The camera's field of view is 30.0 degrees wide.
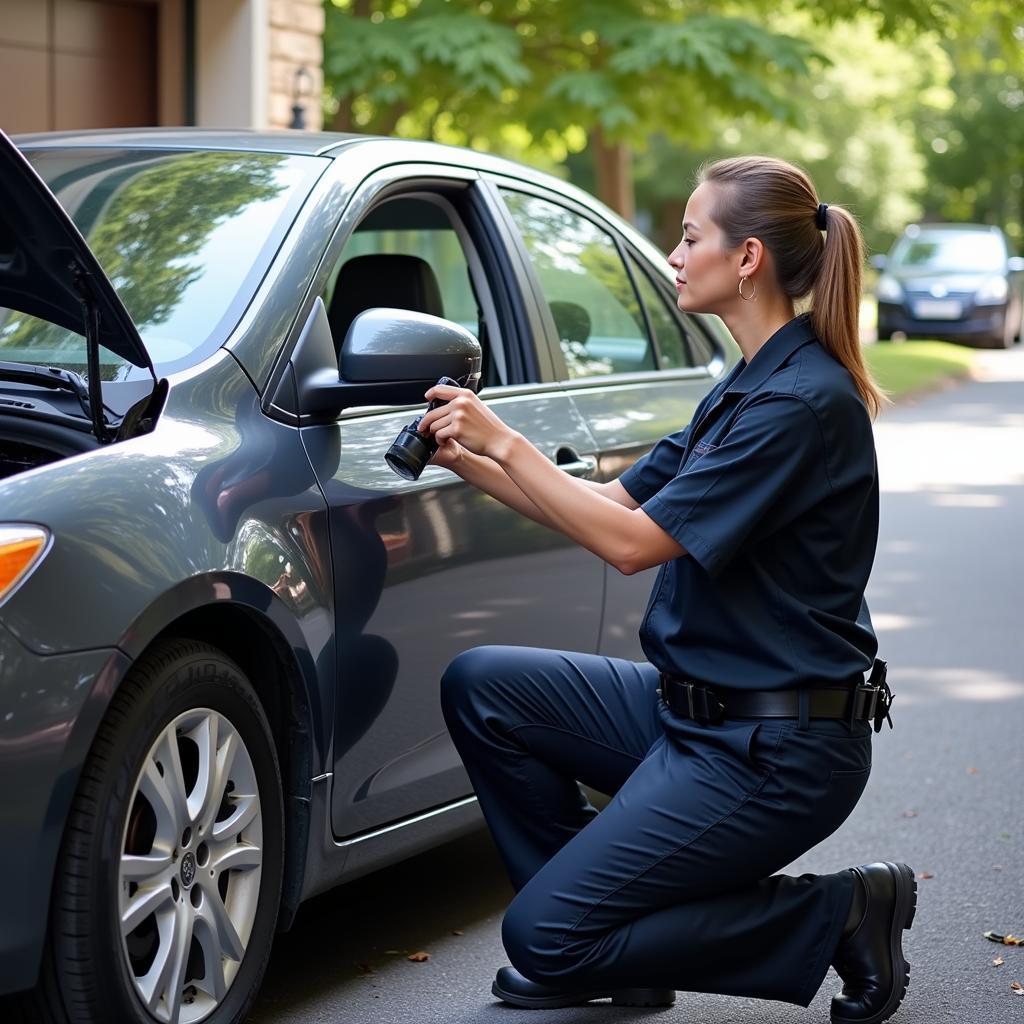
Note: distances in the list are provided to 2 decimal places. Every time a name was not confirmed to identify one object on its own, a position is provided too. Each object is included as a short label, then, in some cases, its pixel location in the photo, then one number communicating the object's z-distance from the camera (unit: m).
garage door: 9.84
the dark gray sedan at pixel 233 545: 2.76
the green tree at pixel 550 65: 14.93
